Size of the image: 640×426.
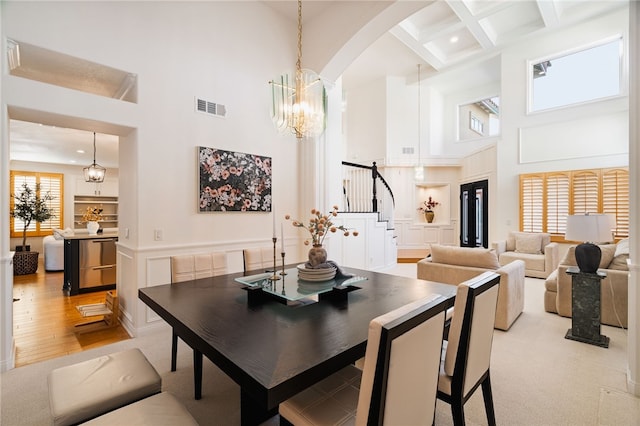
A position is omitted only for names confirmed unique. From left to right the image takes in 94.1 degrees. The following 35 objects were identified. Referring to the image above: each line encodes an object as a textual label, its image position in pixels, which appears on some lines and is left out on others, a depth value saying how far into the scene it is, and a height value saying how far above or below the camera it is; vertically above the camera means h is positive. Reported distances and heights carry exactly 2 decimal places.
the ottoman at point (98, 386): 1.31 -0.84
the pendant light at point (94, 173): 6.52 +0.88
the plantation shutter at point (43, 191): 8.07 +0.60
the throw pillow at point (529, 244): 5.96 -0.65
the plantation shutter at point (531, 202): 6.60 +0.22
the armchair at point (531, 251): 5.47 -0.79
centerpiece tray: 1.93 -0.52
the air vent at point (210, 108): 3.56 +1.29
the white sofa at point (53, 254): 6.54 -0.91
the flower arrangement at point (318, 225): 2.25 -0.10
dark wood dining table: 1.12 -0.58
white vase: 5.25 -0.27
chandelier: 2.75 +1.02
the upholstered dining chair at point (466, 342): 1.45 -0.67
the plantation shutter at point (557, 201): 6.23 +0.22
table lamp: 2.91 -0.23
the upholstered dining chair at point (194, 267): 2.52 -0.49
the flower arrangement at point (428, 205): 9.11 +0.22
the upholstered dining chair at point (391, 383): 1.00 -0.64
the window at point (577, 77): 5.92 +2.87
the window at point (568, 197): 5.59 +0.29
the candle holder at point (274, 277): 2.29 -0.51
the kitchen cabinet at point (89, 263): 4.73 -0.82
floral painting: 3.58 +0.41
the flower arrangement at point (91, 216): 5.84 -0.06
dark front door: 7.81 -0.06
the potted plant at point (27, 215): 6.35 -0.05
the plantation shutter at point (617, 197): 5.52 +0.28
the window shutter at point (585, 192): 5.87 +0.39
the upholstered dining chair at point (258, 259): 2.96 -0.47
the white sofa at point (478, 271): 3.23 -0.71
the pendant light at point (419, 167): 8.22 +1.27
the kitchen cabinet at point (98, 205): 9.09 +0.18
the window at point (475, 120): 9.09 +2.82
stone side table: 2.96 -0.98
